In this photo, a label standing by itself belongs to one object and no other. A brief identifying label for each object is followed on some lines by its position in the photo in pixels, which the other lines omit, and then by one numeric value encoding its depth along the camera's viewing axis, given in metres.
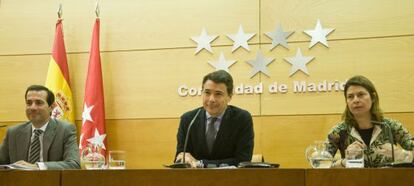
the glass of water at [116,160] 2.57
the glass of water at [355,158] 2.45
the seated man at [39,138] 3.53
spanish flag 4.70
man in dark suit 3.45
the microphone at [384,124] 3.09
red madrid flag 4.59
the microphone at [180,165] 2.48
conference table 1.98
